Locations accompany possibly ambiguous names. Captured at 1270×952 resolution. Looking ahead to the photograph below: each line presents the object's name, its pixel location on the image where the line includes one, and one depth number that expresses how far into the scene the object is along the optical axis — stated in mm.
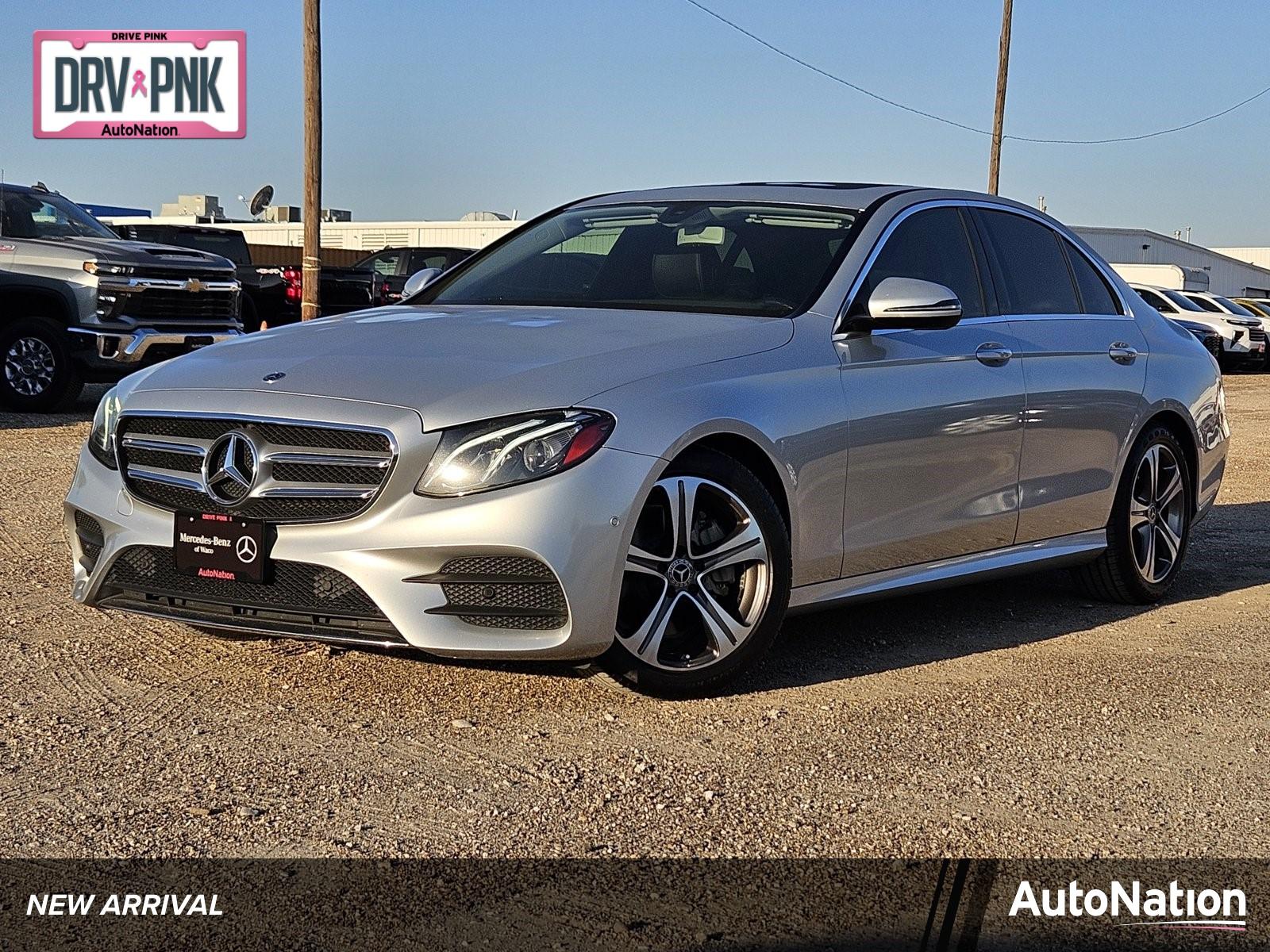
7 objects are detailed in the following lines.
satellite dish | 33344
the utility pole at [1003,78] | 30297
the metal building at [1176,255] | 74062
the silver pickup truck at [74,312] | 13539
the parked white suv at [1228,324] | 30219
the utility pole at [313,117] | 18266
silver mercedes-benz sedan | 4445
